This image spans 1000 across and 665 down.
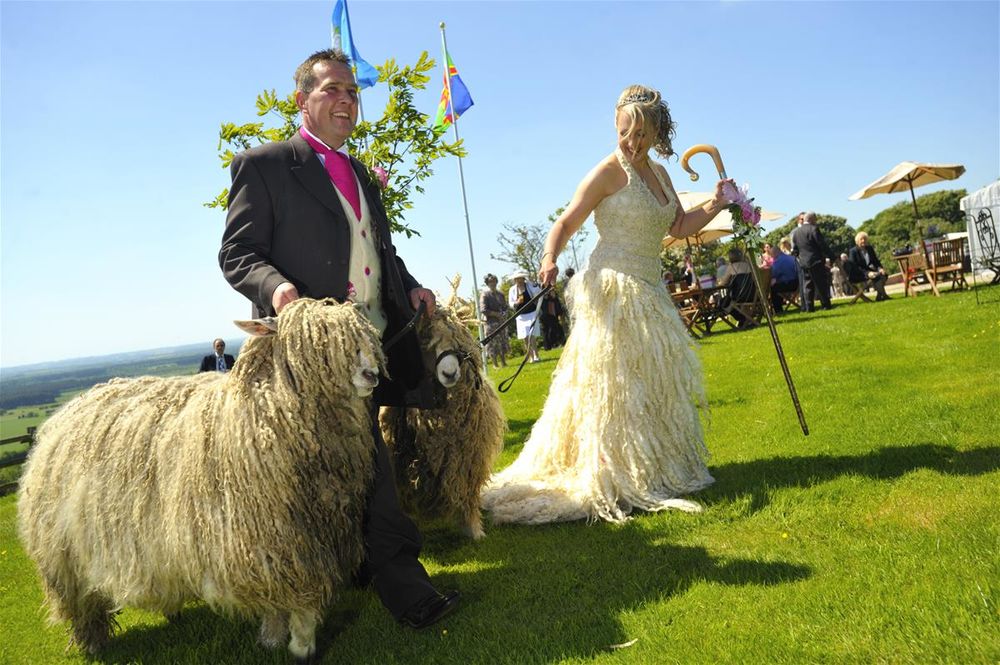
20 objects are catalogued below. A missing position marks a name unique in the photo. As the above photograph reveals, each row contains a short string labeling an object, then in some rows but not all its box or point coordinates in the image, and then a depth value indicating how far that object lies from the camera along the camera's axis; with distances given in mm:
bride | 4965
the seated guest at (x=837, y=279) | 25897
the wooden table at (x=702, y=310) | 15625
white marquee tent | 25297
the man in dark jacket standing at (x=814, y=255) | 17422
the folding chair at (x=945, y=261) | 16891
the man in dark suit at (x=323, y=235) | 3549
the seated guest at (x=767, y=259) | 18795
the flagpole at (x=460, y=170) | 15047
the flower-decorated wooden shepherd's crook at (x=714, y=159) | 5419
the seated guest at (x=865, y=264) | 18594
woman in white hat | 16578
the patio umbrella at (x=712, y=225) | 18484
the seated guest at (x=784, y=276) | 17812
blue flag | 9898
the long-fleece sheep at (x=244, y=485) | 3135
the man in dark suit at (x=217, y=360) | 13577
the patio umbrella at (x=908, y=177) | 20016
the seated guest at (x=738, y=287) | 15711
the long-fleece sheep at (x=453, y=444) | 4410
